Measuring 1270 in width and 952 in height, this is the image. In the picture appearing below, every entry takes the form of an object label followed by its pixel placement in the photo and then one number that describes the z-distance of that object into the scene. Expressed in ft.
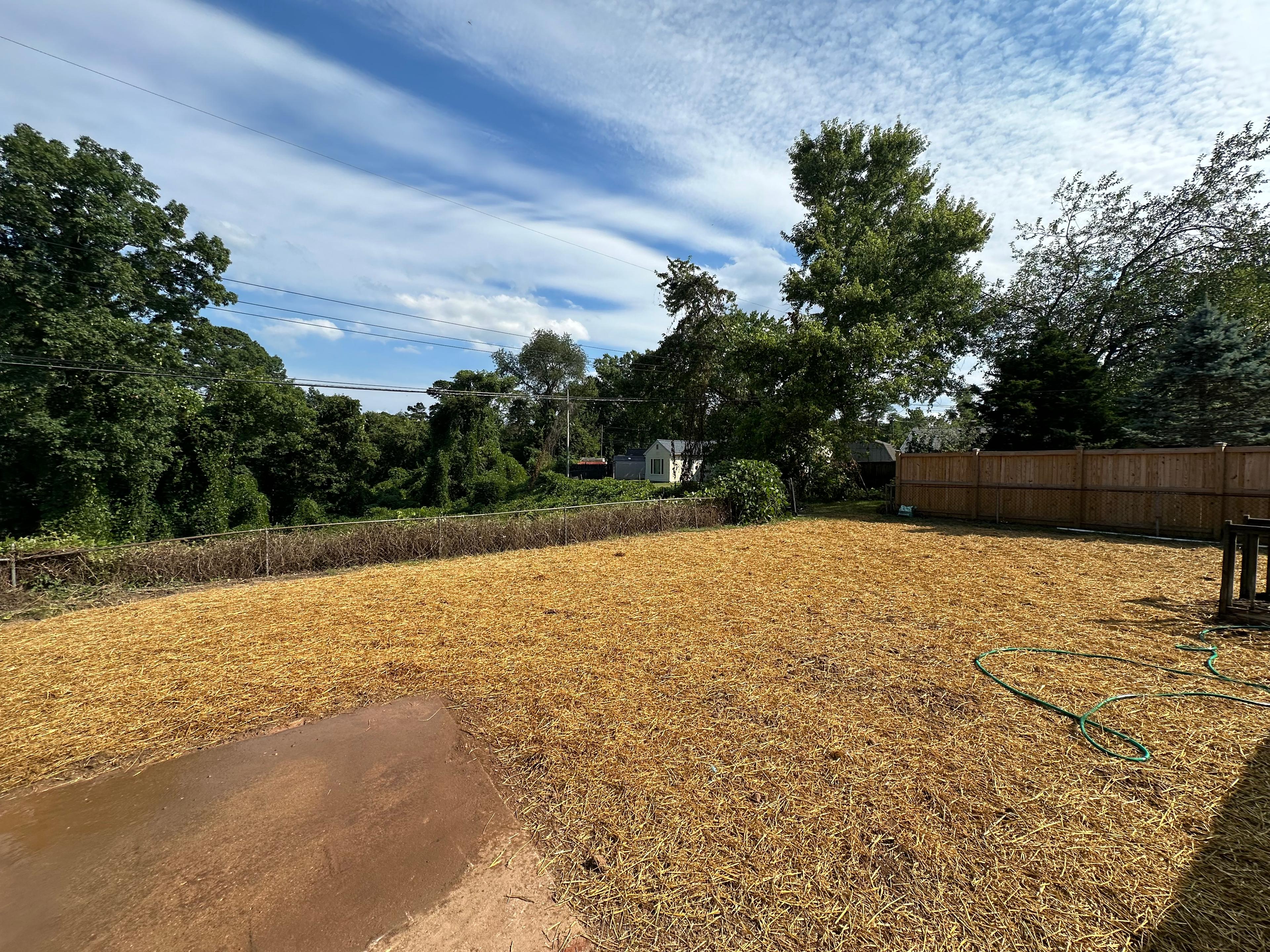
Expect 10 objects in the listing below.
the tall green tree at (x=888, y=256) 52.01
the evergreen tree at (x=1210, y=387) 37.93
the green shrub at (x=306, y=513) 74.59
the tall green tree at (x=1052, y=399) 45.73
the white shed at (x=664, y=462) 116.98
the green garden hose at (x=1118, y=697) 8.69
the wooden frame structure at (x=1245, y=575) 14.87
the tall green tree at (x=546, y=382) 123.24
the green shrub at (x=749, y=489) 40.01
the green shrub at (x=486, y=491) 85.20
